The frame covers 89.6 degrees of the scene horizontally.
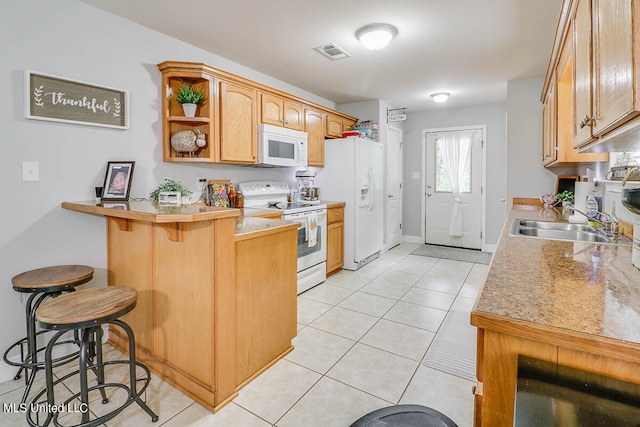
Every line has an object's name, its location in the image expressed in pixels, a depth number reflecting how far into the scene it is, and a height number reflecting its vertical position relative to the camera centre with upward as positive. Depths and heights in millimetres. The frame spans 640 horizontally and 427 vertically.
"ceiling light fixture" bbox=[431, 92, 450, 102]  4516 +1526
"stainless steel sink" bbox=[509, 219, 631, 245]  2078 -180
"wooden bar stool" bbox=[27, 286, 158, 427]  1386 -502
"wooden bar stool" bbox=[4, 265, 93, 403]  1762 -459
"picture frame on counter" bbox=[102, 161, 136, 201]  2334 +176
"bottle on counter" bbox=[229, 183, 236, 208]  3271 +67
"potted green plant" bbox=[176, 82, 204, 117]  2715 +892
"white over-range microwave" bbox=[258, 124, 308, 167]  3287 +638
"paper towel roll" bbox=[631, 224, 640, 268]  1168 -157
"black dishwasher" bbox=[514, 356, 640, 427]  714 -452
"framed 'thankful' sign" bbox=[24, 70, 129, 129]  2031 +710
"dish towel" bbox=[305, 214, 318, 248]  3492 -270
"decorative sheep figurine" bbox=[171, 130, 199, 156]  2722 +540
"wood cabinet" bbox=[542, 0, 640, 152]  816 +413
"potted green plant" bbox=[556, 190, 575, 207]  3324 +75
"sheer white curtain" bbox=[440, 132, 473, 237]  5465 +708
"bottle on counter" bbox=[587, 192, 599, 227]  2102 -40
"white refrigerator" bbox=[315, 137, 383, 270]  4219 +249
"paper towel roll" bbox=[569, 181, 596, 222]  2455 +64
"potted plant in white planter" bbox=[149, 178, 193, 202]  2521 +124
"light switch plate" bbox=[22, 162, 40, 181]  2018 +215
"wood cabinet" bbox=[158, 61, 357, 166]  2707 +868
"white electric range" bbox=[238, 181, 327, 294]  3438 -169
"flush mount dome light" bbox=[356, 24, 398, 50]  2570 +1381
